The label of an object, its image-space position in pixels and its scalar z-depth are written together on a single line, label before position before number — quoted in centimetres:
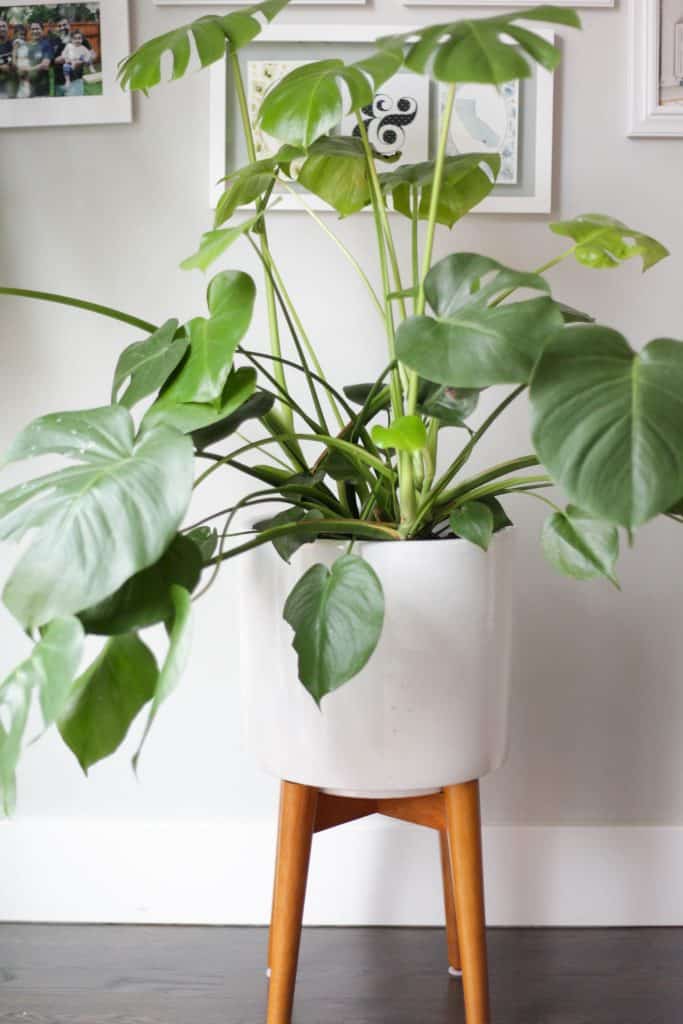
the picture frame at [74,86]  142
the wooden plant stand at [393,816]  110
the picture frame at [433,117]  140
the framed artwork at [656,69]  140
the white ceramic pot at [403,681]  101
